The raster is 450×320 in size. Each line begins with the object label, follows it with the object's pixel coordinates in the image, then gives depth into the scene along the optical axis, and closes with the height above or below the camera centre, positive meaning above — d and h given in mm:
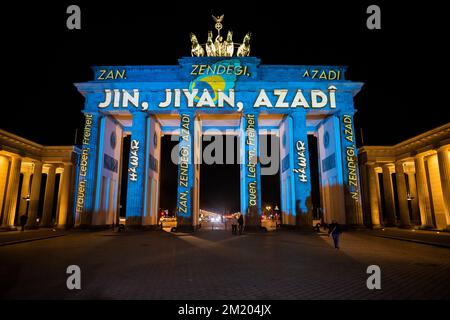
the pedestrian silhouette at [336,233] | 15230 -1520
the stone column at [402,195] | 35125 +1415
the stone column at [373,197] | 33531 +1178
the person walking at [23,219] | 27725 -1318
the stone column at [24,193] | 35781 +1794
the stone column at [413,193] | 39062 +1929
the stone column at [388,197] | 35969 +1250
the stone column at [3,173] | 31778 +3988
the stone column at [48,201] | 35781 +716
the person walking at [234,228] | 26359 -2138
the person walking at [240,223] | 25628 -1596
